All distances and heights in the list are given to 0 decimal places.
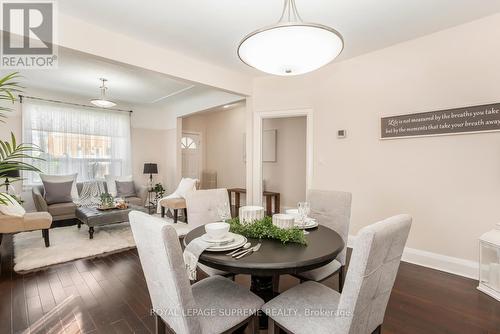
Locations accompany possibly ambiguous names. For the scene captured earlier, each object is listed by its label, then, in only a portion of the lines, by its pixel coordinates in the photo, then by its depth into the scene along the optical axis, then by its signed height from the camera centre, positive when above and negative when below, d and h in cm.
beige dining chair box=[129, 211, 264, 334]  105 -68
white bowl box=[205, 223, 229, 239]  144 -40
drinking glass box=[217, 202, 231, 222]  183 -36
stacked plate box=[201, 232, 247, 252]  138 -47
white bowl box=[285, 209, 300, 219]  198 -41
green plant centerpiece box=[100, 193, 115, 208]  418 -65
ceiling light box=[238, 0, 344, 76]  146 +78
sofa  408 -78
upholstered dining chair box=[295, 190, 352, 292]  190 -44
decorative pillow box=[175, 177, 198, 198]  508 -48
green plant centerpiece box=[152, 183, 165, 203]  588 -66
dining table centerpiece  153 -44
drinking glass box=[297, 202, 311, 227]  183 -36
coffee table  367 -83
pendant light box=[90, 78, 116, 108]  462 +119
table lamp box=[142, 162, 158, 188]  616 -11
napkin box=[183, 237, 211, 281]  127 -49
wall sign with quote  246 +49
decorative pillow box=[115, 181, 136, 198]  556 -58
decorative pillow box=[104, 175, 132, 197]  559 -41
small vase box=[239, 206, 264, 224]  180 -38
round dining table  124 -50
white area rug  288 -115
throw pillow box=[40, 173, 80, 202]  466 -31
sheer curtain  496 +56
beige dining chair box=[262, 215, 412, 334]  98 -62
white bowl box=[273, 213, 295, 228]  168 -40
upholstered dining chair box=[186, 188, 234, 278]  217 -38
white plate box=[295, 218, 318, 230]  181 -46
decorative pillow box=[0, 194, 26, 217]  301 -60
